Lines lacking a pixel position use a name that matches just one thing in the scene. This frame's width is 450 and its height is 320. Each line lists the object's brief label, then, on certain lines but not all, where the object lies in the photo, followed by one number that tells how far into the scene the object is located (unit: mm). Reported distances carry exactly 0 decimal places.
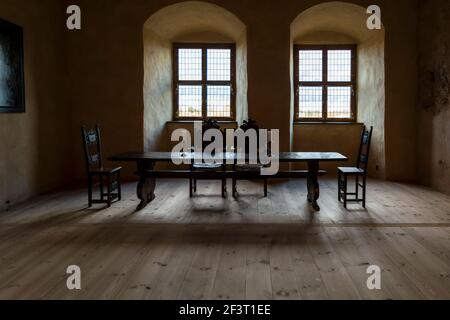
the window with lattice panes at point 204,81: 8805
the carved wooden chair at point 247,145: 5962
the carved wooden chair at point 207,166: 6072
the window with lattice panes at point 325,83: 8742
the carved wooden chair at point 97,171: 5480
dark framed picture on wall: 5523
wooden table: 5289
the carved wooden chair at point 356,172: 5570
